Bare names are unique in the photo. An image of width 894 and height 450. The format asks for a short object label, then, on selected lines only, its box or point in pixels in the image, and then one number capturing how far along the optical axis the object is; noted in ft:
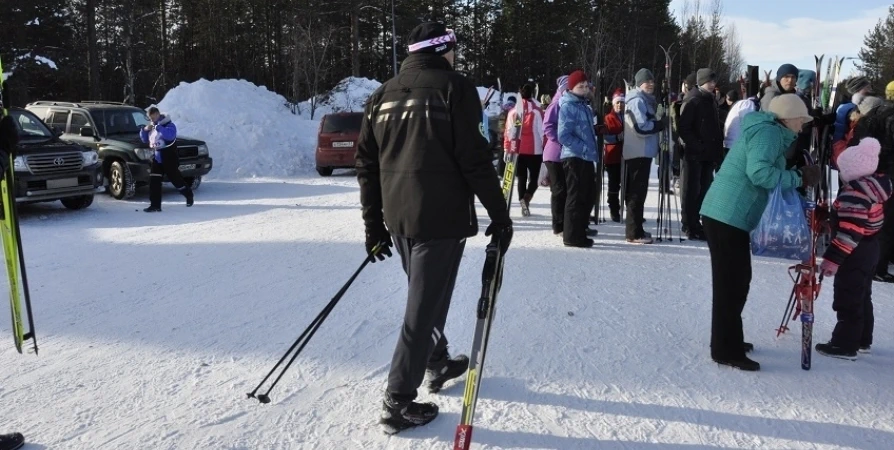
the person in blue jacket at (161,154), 35.76
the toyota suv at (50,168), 33.27
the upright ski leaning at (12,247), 11.81
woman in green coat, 12.54
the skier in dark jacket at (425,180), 10.22
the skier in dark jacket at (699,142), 24.73
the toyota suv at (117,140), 41.39
